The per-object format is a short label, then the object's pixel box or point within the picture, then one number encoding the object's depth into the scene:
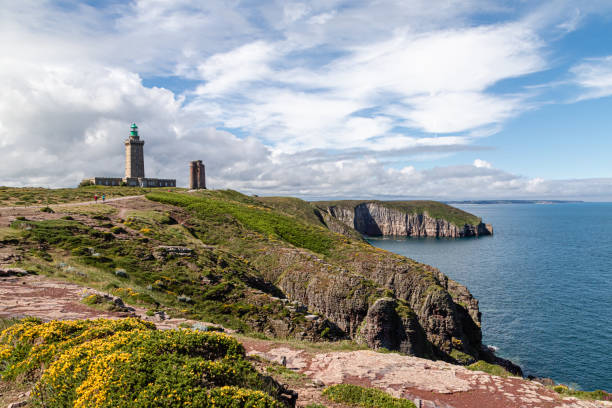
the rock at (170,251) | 31.11
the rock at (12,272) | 21.19
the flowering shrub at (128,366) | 7.78
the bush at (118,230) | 35.00
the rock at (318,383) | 12.94
